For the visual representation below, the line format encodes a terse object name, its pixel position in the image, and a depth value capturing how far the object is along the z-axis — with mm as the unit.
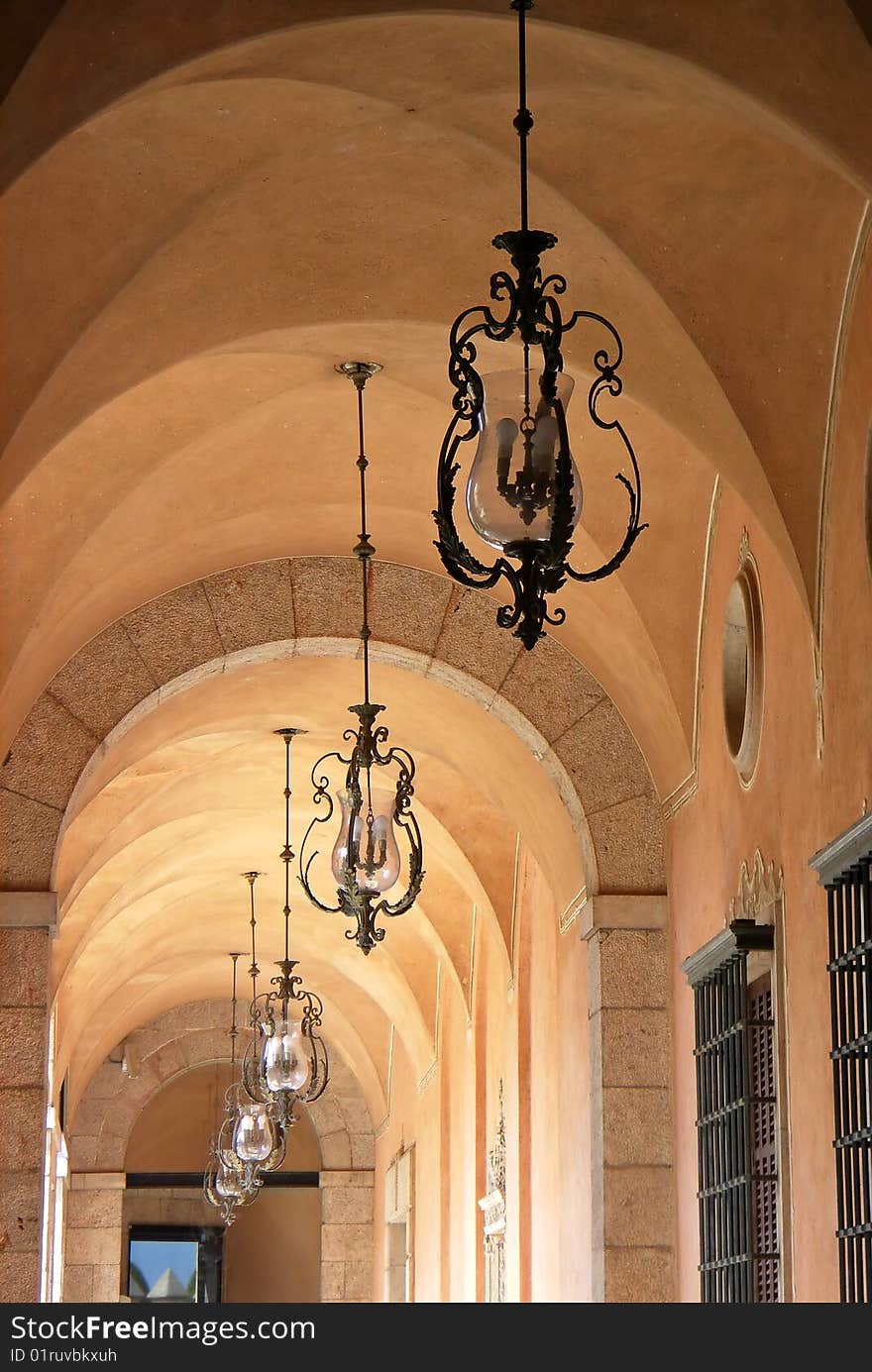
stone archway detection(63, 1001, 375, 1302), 21141
